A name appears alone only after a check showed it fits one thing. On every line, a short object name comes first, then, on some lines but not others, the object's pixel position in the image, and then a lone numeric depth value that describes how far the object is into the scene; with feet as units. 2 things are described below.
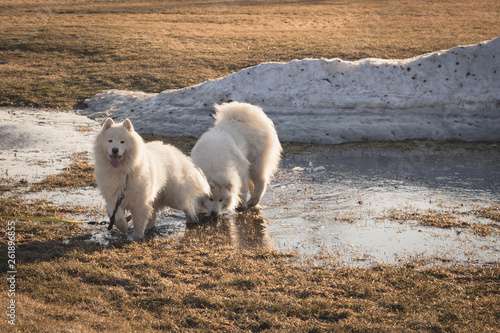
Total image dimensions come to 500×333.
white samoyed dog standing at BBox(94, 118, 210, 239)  46.93
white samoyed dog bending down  58.44
